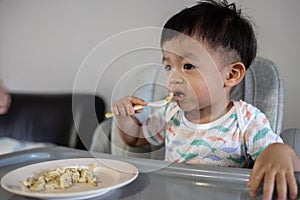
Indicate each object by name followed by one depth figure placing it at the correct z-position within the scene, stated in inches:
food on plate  22.9
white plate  21.2
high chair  38.7
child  32.6
